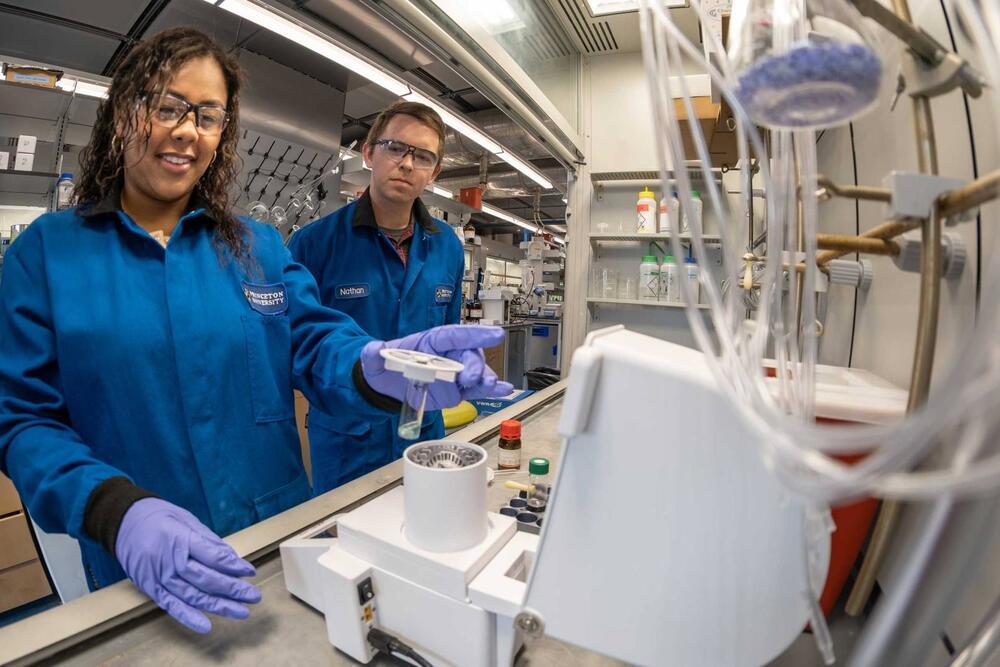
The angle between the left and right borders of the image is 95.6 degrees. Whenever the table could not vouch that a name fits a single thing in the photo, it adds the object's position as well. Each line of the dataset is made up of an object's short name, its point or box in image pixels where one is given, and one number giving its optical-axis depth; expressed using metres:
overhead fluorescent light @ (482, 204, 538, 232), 6.60
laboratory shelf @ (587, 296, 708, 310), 2.52
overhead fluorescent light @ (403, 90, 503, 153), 2.62
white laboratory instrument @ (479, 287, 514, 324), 3.65
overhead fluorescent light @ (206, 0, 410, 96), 1.60
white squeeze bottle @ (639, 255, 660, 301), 2.61
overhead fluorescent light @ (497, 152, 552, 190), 3.46
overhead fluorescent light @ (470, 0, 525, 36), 1.59
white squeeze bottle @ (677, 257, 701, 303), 2.16
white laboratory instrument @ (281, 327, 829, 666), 0.36
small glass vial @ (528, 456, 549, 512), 0.85
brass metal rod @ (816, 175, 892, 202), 0.35
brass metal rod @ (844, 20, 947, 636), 0.34
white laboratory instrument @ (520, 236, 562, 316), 3.43
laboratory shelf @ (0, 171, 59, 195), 2.35
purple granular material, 0.26
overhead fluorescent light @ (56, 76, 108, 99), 2.36
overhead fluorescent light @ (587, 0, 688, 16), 2.25
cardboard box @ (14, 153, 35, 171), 2.34
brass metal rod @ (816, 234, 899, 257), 0.45
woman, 0.71
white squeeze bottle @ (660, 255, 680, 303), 2.56
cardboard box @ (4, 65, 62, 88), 2.20
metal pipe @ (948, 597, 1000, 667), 0.29
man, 1.54
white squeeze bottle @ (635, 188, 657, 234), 2.51
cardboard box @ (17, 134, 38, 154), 2.37
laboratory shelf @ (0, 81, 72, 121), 2.69
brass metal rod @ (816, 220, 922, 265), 0.40
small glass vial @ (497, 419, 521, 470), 1.15
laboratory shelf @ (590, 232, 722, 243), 2.52
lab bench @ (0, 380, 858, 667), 0.54
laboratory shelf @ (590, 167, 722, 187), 2.68
